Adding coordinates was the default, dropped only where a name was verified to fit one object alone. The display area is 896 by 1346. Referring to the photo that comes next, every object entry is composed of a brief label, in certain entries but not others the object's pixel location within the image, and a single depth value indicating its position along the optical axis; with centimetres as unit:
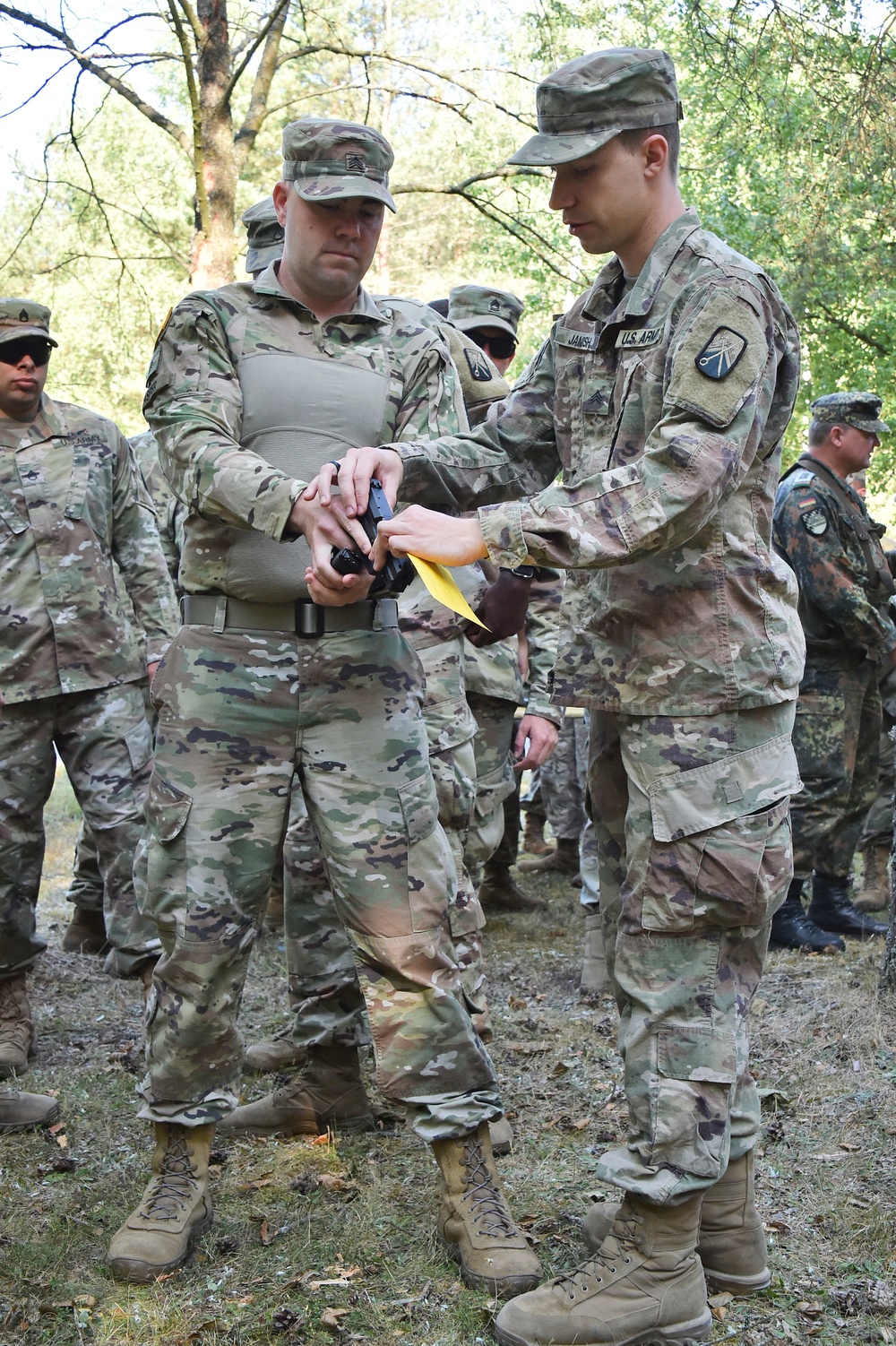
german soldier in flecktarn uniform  685
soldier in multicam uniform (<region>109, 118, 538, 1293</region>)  321
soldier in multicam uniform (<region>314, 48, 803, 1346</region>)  277
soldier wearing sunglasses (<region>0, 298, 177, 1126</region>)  491
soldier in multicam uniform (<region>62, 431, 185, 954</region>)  639
